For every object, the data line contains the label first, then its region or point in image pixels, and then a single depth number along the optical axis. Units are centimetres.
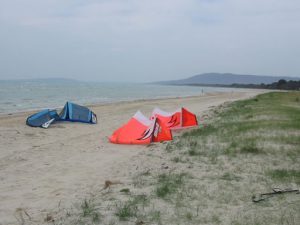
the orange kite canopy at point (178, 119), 1109
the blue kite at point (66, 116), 1216
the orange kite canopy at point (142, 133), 867
